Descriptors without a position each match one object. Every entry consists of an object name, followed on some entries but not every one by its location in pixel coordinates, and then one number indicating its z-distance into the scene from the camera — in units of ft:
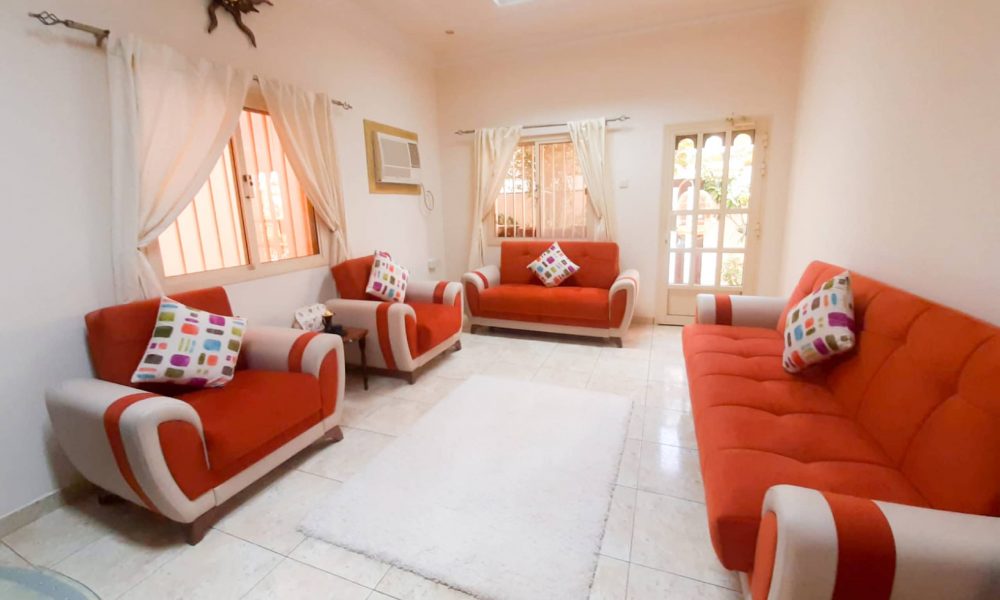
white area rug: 5.01
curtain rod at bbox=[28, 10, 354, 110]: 5.88
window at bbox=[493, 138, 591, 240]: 14.58
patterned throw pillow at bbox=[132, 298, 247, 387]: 6.31
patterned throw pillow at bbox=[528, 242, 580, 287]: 13.85
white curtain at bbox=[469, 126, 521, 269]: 14.76
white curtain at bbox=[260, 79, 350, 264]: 9.39
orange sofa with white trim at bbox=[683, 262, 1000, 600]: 2.84
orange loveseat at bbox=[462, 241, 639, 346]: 12.23
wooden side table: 9.30
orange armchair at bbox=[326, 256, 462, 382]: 9.68
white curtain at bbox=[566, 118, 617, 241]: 13.71
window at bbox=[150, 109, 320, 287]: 8.30
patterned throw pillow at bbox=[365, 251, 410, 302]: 11.12
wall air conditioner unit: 12.50
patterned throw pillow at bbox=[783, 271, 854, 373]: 5.91
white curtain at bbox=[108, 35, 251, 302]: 6.70
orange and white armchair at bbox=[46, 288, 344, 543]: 5.00
